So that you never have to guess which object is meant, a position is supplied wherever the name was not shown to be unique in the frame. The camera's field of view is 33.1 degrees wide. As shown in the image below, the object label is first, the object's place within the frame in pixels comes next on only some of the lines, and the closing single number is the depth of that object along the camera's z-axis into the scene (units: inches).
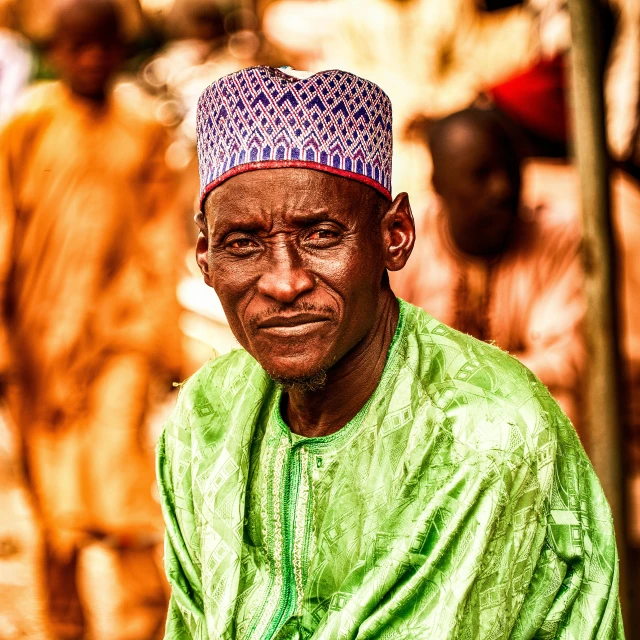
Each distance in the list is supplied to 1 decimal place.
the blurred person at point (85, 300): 230.8
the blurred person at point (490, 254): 198.1
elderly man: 87.8
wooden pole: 133.6
